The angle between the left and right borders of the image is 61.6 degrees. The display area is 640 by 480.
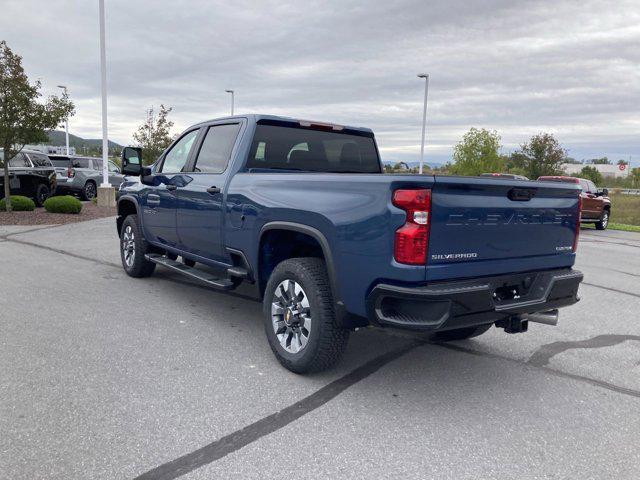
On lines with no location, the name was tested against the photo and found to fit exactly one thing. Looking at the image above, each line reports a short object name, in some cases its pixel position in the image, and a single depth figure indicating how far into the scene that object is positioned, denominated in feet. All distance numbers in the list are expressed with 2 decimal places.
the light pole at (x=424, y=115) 103.76
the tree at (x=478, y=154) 155.74
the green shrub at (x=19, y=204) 49.67
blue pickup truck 10.50
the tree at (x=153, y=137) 93.35
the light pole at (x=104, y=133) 58.71
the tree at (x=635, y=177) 275.75
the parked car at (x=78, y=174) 65.21
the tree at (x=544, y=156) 154.40
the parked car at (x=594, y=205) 58.13
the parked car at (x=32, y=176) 53.11
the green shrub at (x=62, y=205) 49.55
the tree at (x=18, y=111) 46.26
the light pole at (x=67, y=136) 111.14
